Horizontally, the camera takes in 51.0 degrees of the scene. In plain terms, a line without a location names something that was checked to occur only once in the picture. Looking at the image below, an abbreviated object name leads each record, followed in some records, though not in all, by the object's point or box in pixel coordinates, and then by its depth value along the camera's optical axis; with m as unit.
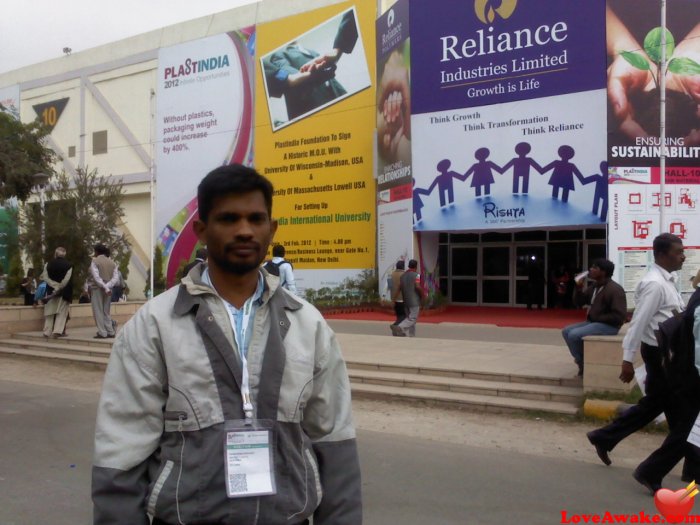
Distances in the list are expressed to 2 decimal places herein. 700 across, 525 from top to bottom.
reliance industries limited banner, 18.84
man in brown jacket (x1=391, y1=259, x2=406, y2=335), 15.02
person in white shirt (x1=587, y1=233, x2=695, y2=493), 5.73
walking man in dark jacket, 14.73
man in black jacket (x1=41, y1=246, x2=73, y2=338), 14.38
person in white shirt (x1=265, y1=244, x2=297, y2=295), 10.95
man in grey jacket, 2.08
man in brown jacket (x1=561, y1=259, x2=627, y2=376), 8.80
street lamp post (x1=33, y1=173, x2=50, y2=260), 17.28
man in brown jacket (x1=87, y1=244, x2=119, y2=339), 13.63
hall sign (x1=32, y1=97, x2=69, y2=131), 38.91
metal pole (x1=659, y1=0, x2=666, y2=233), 16.73
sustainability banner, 18.30
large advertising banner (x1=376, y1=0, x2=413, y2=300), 21.88
